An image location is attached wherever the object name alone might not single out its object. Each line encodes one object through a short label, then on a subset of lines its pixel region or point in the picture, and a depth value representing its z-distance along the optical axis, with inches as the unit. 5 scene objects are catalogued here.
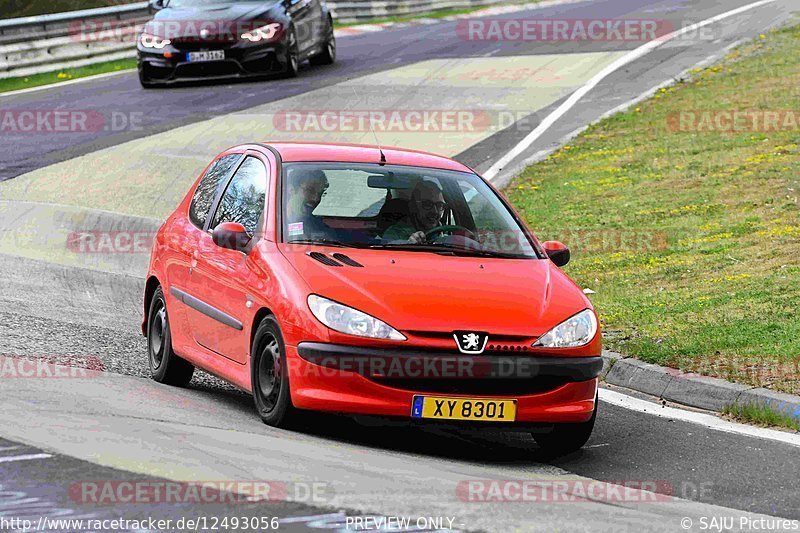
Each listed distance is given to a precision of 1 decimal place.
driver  665.0
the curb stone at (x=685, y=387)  681.0
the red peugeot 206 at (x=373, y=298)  578.9
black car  1879.9
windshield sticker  653.9
